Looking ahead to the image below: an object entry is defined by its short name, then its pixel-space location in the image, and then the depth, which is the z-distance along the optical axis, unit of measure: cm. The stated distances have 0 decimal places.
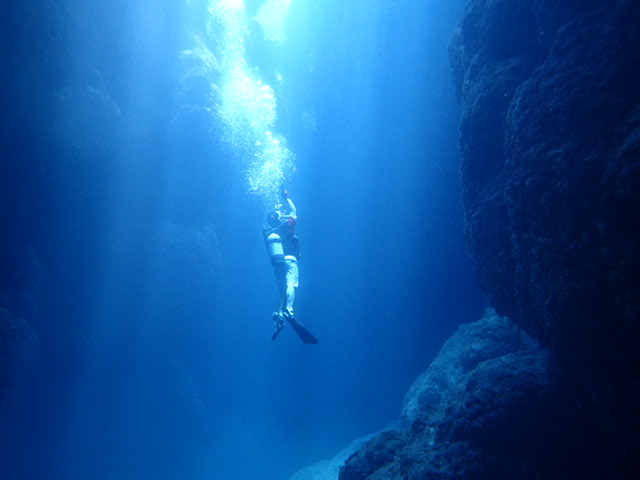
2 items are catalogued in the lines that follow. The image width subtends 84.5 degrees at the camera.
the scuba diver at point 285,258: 737
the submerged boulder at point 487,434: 395
